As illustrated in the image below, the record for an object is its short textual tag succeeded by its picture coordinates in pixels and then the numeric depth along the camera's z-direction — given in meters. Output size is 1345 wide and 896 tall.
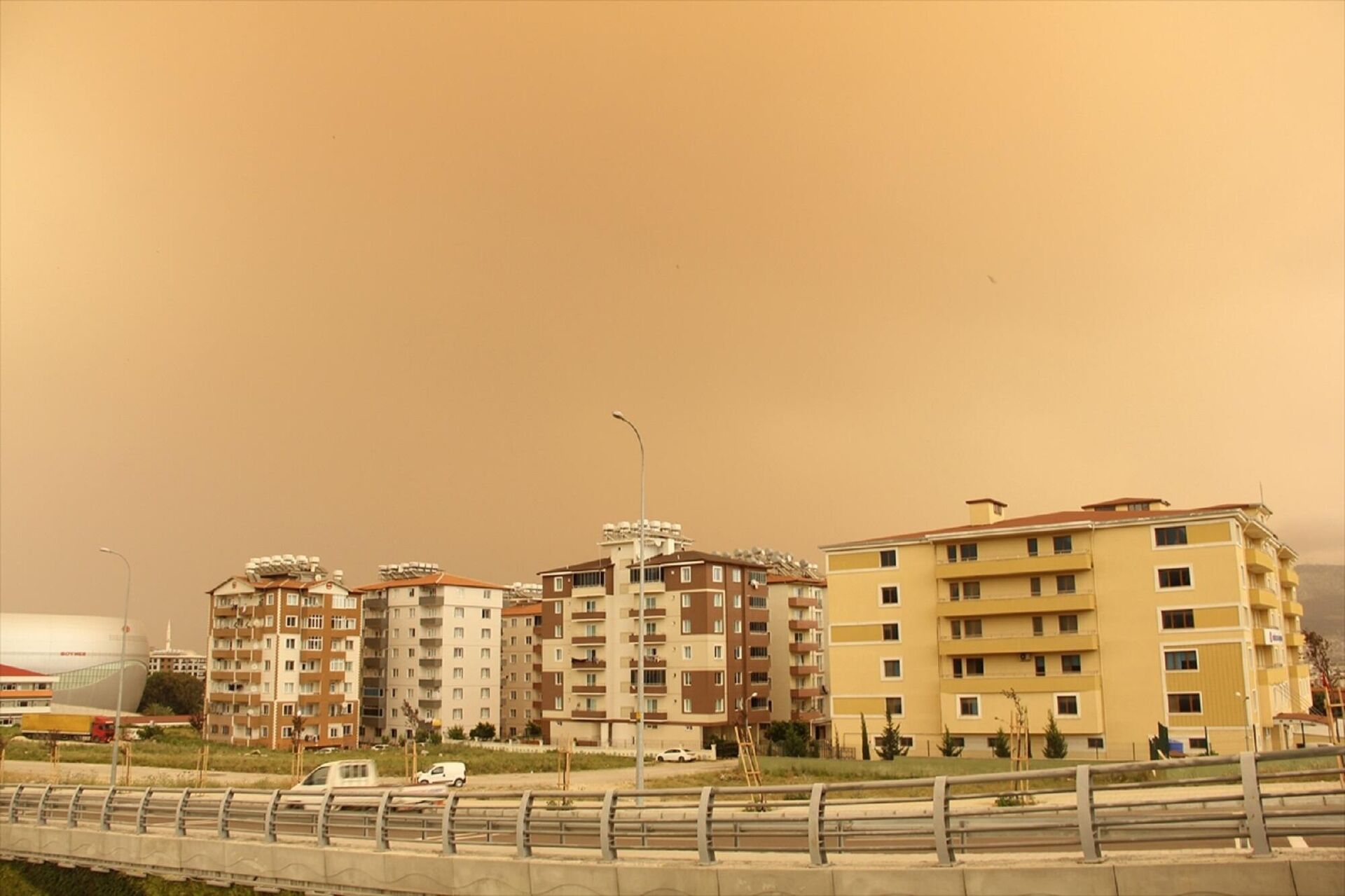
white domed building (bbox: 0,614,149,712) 178.25
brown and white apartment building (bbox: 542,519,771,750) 89.69
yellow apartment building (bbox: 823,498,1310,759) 56.88
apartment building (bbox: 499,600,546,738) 124.50
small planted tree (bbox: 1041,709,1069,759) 56.34
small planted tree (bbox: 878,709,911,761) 62.41
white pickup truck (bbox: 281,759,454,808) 30.08
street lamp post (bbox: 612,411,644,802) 30.20
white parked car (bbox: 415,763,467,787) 51.16
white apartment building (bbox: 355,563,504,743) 115.50
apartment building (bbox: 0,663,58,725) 143.85
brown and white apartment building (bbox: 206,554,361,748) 102.56
